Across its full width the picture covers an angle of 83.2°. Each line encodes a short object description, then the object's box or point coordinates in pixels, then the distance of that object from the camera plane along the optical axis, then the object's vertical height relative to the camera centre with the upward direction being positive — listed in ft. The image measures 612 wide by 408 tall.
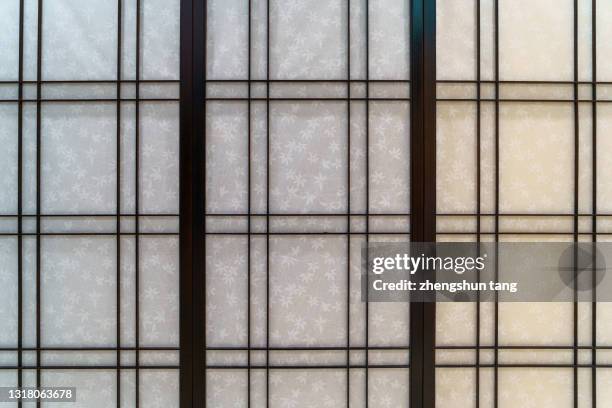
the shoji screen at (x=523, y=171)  5.43 +0.54
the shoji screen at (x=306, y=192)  5.41 +0.19
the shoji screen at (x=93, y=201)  5.39 +0.04
